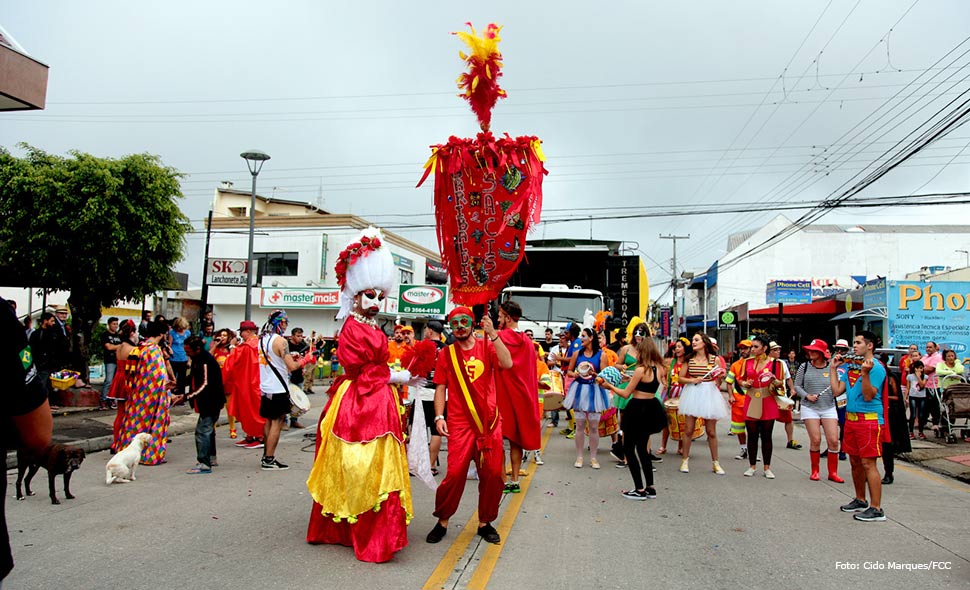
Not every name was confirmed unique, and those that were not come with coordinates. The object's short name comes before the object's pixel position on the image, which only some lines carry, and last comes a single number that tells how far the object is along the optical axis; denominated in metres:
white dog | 7.56
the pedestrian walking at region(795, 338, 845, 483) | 9.02
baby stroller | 12.59
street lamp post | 17.83
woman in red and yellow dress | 4.95
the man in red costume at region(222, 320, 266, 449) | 9.89
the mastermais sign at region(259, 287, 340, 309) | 35.11
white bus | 15.95
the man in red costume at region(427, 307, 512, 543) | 5.50
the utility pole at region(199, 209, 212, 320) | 20.43
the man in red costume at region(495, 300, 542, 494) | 6.46
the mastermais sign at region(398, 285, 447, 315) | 32.38
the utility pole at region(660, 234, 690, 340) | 47.12
